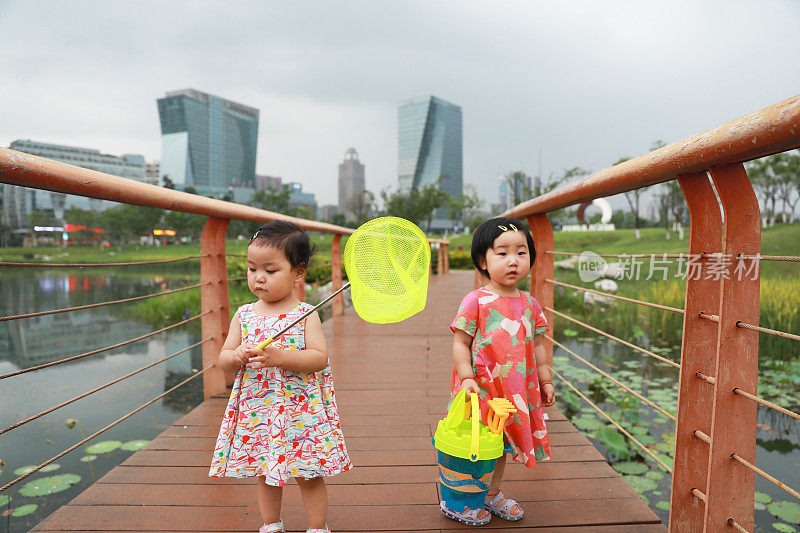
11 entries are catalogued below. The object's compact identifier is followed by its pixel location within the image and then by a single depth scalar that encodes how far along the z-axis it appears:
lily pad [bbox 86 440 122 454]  2.71
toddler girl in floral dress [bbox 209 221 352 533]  1.25
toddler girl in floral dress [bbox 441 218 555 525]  1.41
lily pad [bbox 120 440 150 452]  2.76
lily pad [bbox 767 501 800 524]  2.00
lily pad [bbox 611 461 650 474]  2.39
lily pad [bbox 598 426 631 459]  2.41
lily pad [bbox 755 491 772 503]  2.12
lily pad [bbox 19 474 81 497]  2.16
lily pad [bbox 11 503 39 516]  1.99
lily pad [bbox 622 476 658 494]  2.21
